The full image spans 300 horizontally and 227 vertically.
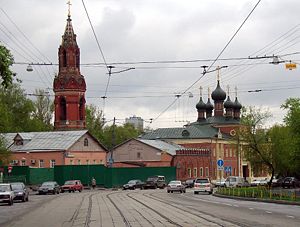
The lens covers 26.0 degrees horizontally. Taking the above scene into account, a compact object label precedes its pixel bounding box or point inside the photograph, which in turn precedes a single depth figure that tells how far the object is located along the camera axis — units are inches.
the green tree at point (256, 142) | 2488.6
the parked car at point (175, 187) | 2539.4
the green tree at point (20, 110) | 4271.7
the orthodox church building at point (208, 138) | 3814.0
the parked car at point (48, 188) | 2450.8
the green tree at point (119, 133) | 5143.7
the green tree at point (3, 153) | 2559.1
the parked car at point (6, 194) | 1621.2
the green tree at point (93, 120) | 4763.8
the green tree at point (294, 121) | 1919.4
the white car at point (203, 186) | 2330.2
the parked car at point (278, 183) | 3038.4
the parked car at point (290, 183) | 2965.1
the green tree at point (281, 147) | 2384.4
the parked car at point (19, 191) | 1830.5
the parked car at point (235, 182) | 2860.2
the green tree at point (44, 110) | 4560.8
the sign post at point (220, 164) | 2151.8
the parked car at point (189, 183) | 3368.4
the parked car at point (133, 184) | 3048.7
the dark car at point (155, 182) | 3154.5
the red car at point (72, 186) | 2691.9
